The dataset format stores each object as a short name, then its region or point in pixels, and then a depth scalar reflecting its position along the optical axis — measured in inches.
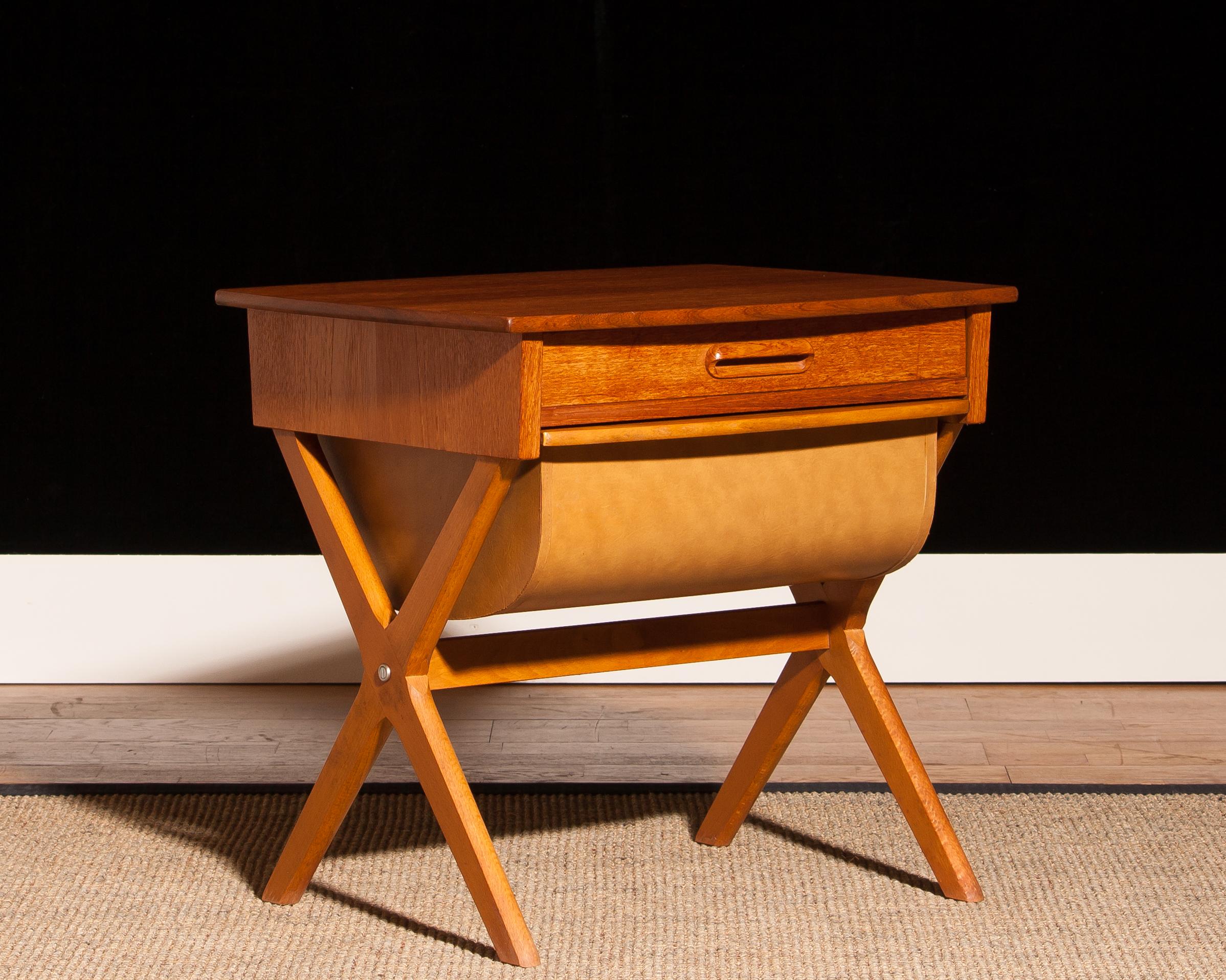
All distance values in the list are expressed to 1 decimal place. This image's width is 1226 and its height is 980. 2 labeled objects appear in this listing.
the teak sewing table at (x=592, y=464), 130.1
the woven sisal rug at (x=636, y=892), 137.3
